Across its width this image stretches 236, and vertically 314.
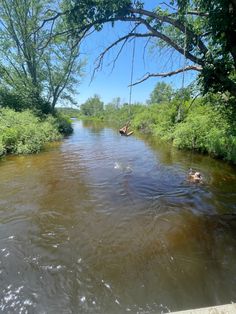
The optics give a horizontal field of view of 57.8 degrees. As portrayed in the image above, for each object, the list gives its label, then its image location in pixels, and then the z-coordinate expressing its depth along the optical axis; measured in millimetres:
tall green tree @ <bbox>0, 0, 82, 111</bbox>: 19125
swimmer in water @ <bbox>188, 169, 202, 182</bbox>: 7700
